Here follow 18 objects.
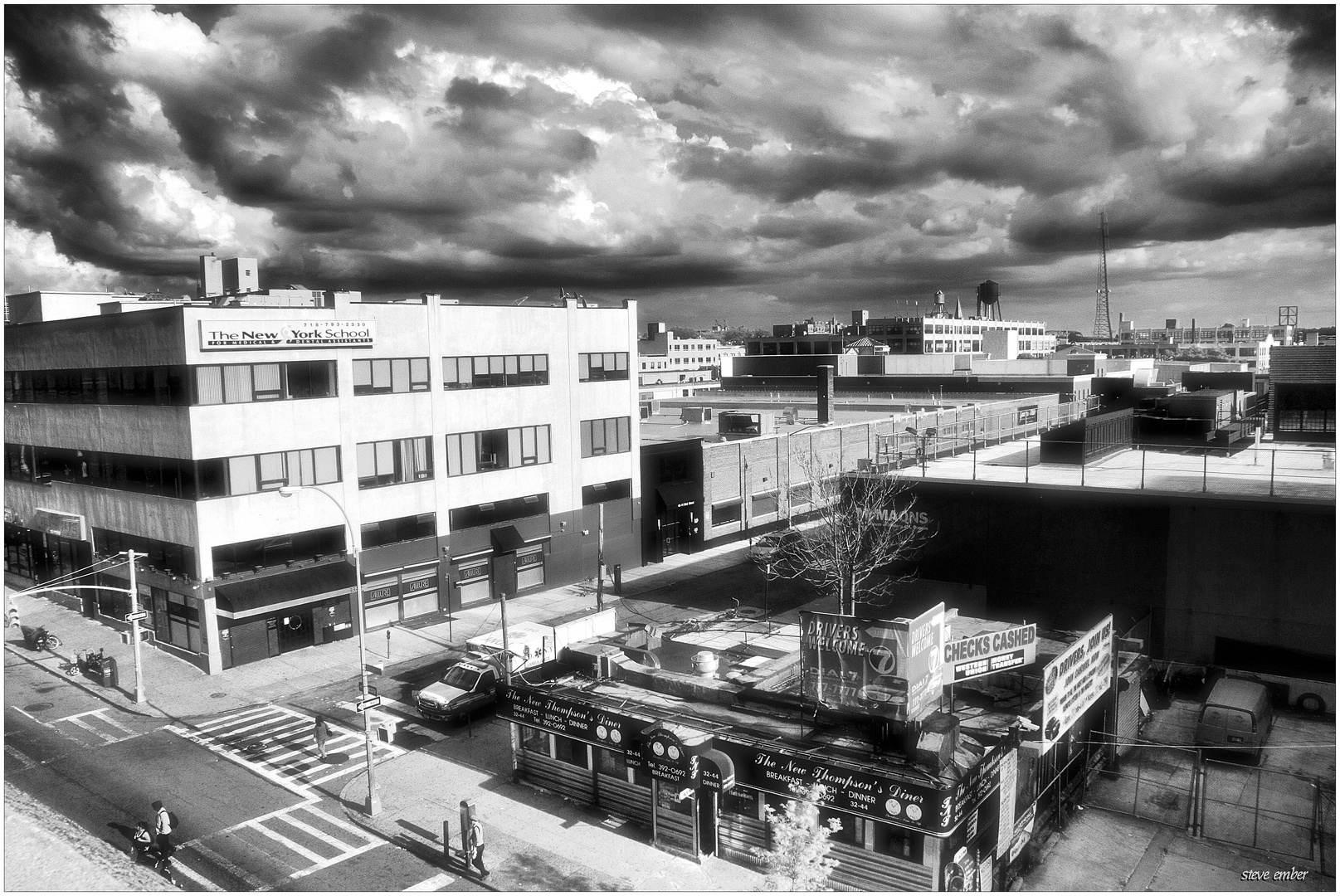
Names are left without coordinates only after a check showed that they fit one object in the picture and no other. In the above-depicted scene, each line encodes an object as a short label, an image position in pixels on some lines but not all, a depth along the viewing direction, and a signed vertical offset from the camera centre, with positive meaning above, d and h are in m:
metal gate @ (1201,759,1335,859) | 21.75 -11.90
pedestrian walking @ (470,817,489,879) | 20.78 -11.10
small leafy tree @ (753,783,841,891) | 16.80 -9.30
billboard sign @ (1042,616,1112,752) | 20.80 -8.15
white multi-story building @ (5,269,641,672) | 36.56 -4.15
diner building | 18.86 -9.22
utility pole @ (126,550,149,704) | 32.84 -9.50
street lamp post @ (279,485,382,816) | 23.98 -11.24
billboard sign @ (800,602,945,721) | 18.62 -6.54
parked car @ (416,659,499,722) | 30.11 -11.21
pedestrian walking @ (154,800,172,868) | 21.41 -10.98
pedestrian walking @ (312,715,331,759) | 27.83 -11.34
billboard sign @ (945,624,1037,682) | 20.36 -6.99
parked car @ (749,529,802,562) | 48.09 -10.55
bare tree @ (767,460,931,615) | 37.91 -7.86
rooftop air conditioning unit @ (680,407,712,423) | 70.88 -4.57
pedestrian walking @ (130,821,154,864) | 21.42 -11.20
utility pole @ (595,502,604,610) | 42.78 -9.98
